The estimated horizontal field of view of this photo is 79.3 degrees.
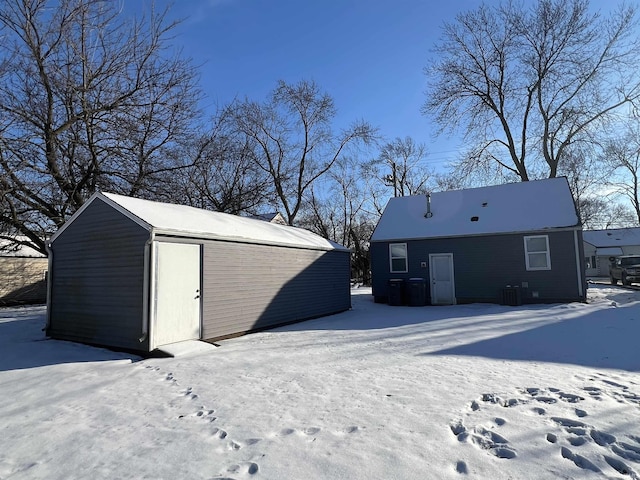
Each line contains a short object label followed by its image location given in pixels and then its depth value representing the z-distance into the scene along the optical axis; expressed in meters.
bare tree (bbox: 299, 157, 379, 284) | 34.03
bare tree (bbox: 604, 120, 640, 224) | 29.75
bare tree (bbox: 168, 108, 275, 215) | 17.28
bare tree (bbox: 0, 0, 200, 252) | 11.91
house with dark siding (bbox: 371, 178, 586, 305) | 14.16
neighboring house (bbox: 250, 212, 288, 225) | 25.97
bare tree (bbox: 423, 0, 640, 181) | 22.50
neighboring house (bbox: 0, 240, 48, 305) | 21.31
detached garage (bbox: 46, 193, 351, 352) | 7.52
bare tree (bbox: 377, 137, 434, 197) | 35.72
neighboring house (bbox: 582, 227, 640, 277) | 39.72
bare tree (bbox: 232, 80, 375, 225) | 26.95
